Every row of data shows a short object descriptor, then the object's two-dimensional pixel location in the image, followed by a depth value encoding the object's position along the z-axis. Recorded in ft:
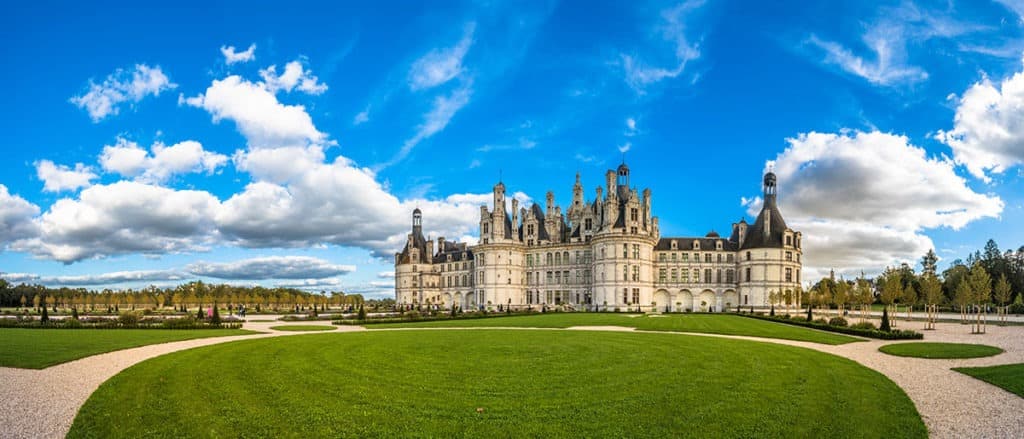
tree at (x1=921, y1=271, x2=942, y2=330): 119.34
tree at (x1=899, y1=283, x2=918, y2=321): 131.23
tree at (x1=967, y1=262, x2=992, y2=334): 115.42
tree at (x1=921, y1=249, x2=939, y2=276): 312.50
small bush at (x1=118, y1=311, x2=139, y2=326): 109.81
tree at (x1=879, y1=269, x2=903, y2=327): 119.55
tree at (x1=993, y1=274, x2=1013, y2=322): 126.60
